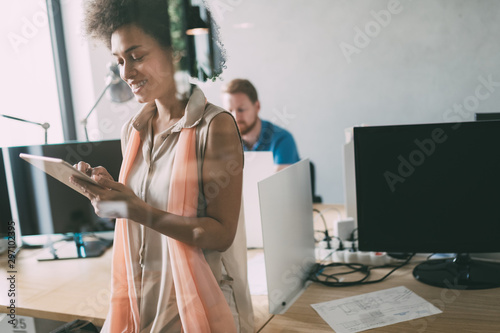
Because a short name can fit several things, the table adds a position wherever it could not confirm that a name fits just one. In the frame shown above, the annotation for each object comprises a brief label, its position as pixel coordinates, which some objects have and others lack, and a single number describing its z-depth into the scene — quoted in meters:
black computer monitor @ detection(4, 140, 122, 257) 1.37
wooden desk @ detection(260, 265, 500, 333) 1.05
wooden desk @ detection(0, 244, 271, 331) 1.26
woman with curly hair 0.98
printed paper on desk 1.08
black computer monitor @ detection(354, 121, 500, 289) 1.23
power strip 1.44
